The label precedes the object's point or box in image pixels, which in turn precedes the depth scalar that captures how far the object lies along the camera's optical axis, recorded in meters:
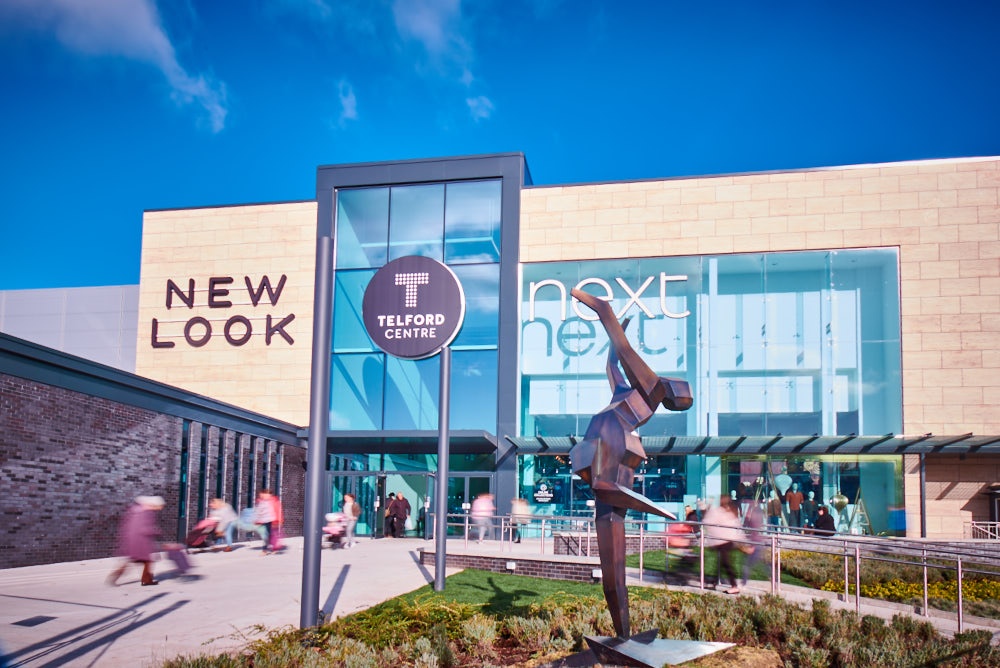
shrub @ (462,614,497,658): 8.05
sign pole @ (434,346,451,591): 12.93
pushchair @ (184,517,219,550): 19.34
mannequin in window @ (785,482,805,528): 24.42
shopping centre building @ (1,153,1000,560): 26.27
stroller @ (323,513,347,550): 22.11
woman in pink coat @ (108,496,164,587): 12.90
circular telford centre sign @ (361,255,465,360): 23.53
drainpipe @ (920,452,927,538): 25.62
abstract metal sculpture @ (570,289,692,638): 7.59
